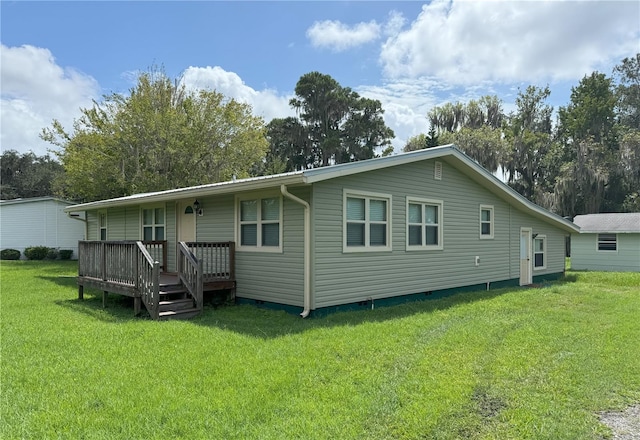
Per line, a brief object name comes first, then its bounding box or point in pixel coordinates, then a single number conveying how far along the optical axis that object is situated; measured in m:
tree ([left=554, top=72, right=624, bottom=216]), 30.47
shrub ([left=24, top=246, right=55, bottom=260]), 24.50
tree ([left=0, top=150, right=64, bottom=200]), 42.69
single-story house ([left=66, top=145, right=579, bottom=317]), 8.11
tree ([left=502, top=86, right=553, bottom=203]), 32.94
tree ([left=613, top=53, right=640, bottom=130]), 36.09
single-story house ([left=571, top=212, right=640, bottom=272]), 19.30
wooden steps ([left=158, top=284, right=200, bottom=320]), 7.93
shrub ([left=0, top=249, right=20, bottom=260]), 24.97
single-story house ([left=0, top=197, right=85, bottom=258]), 25.55
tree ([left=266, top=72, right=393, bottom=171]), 35.19
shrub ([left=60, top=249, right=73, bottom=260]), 25.00
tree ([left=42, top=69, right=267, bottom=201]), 19.56
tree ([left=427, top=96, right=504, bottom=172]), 36.78
